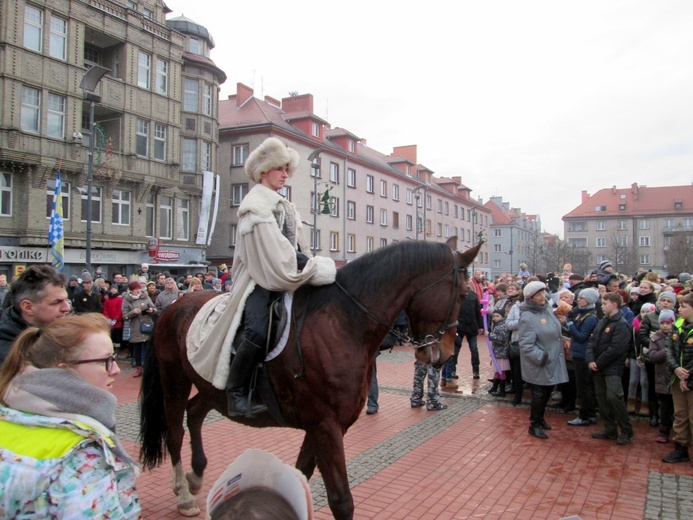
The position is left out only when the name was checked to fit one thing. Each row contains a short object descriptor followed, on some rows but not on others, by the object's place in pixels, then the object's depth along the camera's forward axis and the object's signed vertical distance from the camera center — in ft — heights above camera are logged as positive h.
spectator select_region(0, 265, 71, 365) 10.17 -0.67
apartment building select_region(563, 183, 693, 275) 241.55 +26.08
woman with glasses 5.06 -1.73
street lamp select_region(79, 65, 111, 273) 41.96 +16.07
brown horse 10.82 -1.44
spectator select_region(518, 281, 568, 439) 22.82 -3.68
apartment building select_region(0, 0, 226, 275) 69.87 +23.29
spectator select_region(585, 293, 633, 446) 21.53 -4.07
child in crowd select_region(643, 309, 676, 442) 21.27 -4.12
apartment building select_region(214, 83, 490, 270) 114.83 +25.44
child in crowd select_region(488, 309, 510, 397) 29.86 -4.62
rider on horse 11.14 +0.21
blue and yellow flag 44.42 +2.95
